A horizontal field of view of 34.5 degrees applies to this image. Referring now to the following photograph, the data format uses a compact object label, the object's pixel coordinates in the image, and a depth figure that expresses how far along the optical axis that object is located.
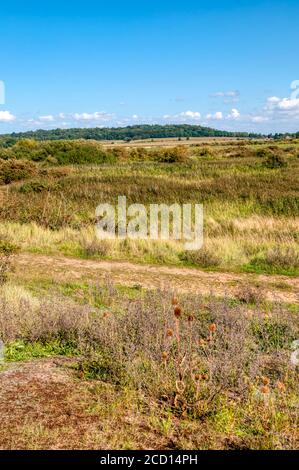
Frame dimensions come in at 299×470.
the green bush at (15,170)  31.66
